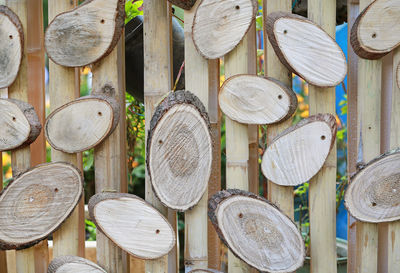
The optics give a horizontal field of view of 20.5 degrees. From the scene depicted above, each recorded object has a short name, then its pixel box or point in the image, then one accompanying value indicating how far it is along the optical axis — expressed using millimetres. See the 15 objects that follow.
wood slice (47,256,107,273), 1649
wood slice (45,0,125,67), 1622
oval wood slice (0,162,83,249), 1652
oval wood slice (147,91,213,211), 1593
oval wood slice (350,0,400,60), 1577
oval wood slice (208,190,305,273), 1599
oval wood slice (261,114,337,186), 1585
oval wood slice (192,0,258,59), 1593
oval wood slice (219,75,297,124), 1588
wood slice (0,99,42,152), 1642
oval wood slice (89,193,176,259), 1621
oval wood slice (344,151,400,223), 1593
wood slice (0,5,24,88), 1657
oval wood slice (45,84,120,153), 1624
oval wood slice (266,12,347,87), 1581
